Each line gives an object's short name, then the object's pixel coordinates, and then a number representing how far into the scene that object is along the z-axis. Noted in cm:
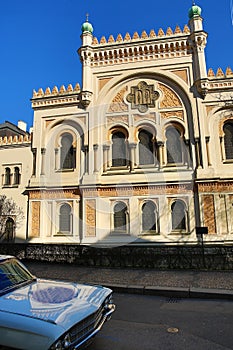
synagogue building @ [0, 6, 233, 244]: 1619
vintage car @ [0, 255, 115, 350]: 309
